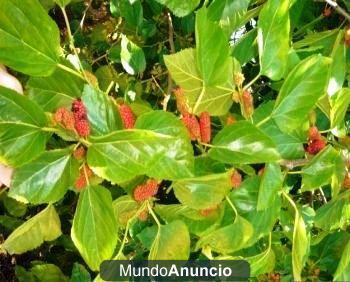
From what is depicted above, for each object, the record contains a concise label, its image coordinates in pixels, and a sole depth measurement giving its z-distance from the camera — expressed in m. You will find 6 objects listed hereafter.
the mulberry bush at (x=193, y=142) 0.52
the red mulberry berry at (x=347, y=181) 0.77
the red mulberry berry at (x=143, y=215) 0.67
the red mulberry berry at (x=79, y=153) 0.55
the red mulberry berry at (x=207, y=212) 0.68
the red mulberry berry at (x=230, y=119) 0.67
